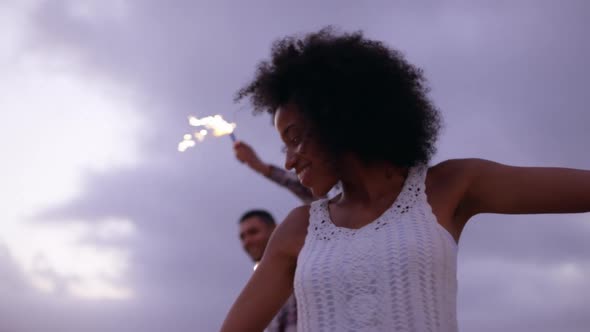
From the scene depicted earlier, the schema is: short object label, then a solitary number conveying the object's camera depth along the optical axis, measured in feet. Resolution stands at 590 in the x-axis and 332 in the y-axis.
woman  8.98
